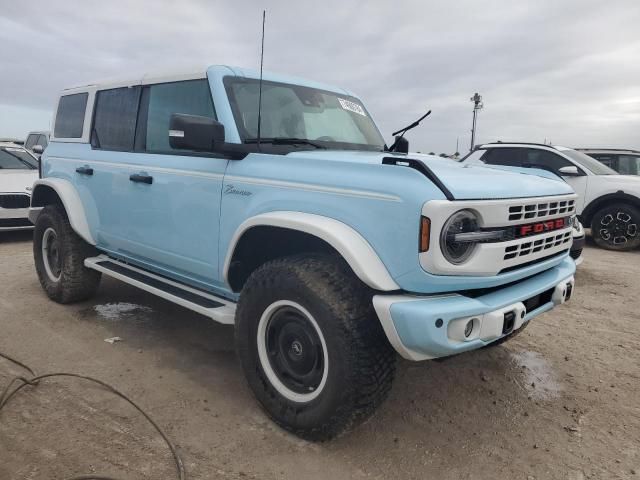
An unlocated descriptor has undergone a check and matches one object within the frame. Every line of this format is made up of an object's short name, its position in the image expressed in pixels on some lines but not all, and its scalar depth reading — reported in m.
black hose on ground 2.51
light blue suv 2.33
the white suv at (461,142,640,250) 8.60
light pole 22.96
